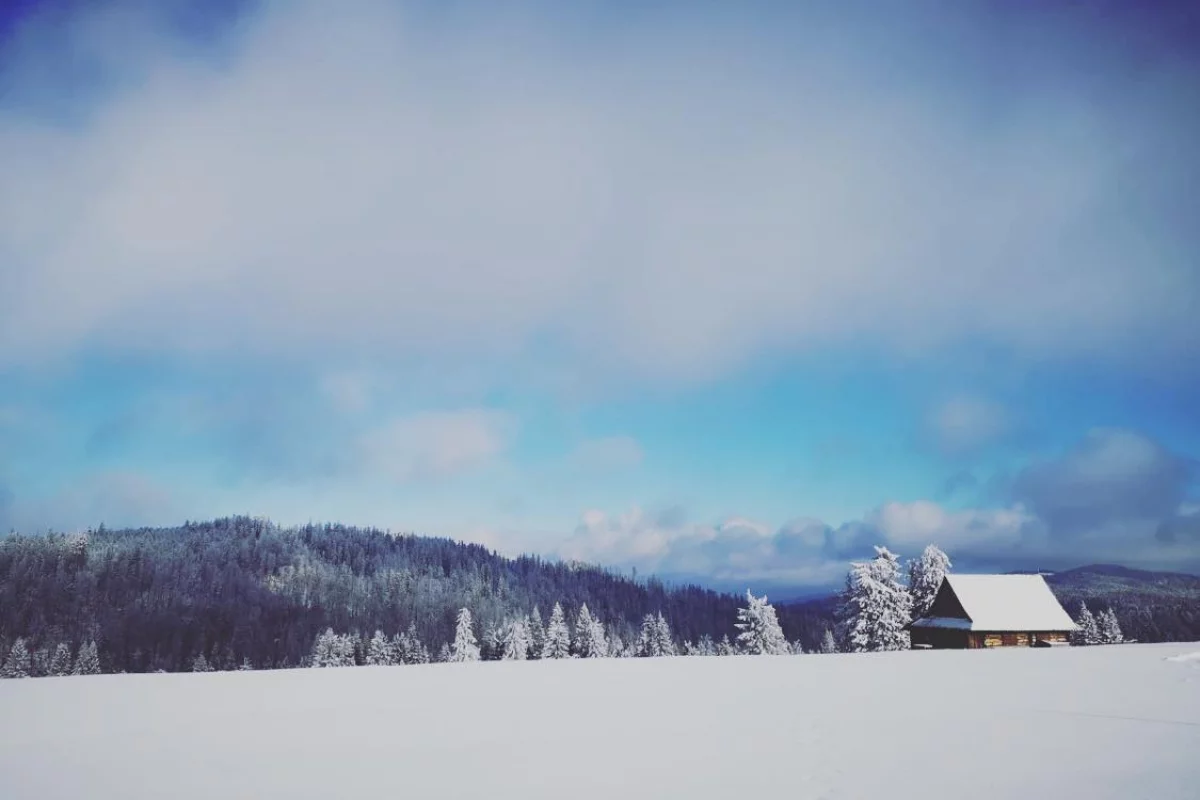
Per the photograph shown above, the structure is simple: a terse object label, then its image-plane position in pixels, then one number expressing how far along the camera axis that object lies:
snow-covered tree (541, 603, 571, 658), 88.44
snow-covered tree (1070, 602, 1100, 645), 69.88
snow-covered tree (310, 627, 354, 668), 106.12
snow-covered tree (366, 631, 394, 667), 106.88
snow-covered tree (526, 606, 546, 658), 105.10
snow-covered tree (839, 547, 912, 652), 50.06
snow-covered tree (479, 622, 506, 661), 108.87
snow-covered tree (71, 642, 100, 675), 120.38
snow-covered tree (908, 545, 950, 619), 55.25
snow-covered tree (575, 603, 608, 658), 93.12
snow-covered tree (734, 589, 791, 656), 62.38
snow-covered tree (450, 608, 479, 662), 84.31
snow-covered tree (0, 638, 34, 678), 112.31
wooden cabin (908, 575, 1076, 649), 47.06
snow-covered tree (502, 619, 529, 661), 89.56
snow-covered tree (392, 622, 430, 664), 111.94
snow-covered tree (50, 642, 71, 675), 121.56
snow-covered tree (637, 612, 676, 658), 101.69
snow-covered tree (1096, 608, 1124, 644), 71.12
